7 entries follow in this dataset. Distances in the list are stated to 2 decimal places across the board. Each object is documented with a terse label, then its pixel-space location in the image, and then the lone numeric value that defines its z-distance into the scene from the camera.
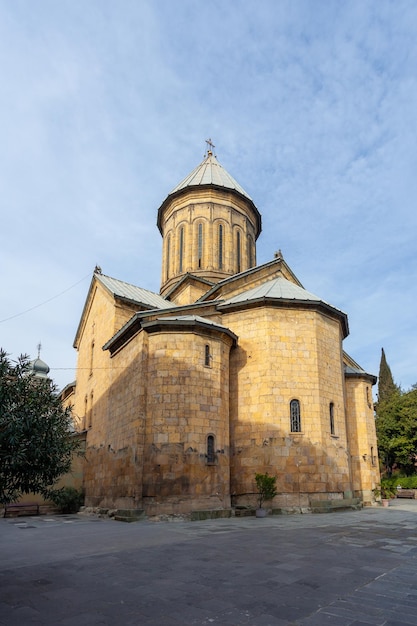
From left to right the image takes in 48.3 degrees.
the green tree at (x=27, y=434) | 5.48
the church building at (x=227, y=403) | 13.11
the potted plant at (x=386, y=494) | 17.41
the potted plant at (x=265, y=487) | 13.38
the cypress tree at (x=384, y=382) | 43.06
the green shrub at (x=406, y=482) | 27.65
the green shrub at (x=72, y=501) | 17.67
